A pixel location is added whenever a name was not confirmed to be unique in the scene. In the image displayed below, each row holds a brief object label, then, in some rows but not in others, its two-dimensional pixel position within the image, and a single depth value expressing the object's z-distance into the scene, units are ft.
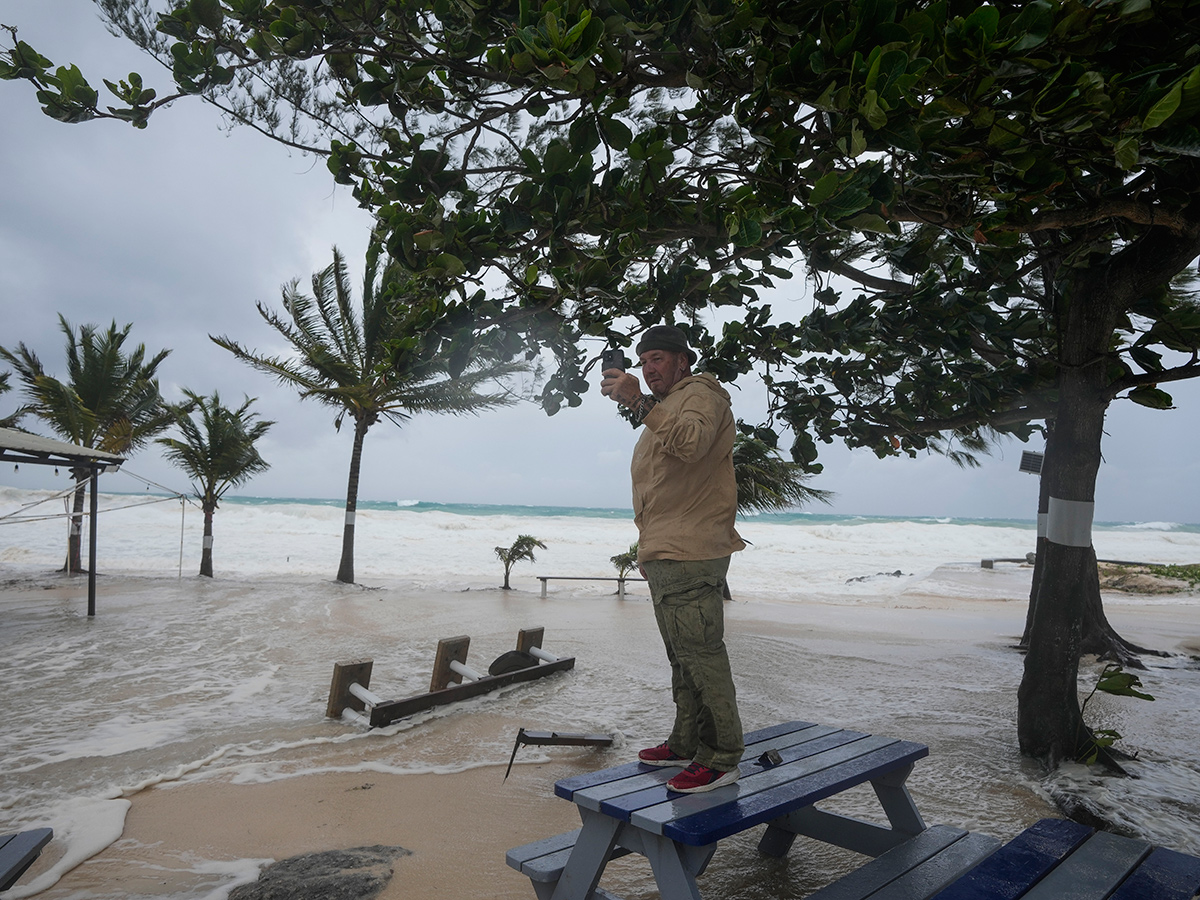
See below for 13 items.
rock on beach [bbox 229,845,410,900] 9.00
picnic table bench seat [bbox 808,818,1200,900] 6.20
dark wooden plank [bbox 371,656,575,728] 16.49
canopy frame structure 28.06
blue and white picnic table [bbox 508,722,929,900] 6.82
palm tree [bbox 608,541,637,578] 44.52
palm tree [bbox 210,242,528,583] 47.65
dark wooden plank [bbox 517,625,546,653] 22.38
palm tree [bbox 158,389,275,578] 49.55
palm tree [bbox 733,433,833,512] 42.09
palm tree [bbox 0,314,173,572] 50.37
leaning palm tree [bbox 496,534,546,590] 45.47
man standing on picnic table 7.89
